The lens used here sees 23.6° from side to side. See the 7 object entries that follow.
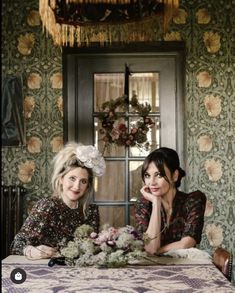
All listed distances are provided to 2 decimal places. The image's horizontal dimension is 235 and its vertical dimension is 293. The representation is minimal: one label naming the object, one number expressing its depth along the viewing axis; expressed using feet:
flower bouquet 7.83
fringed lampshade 9.59
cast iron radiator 16.79
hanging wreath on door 17.08
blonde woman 9.72
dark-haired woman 10.41
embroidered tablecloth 6.50
